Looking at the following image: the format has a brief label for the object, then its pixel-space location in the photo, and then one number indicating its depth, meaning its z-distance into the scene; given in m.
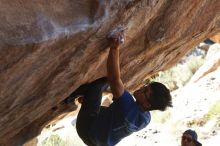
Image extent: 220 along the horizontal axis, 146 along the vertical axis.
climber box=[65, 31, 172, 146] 4.12
